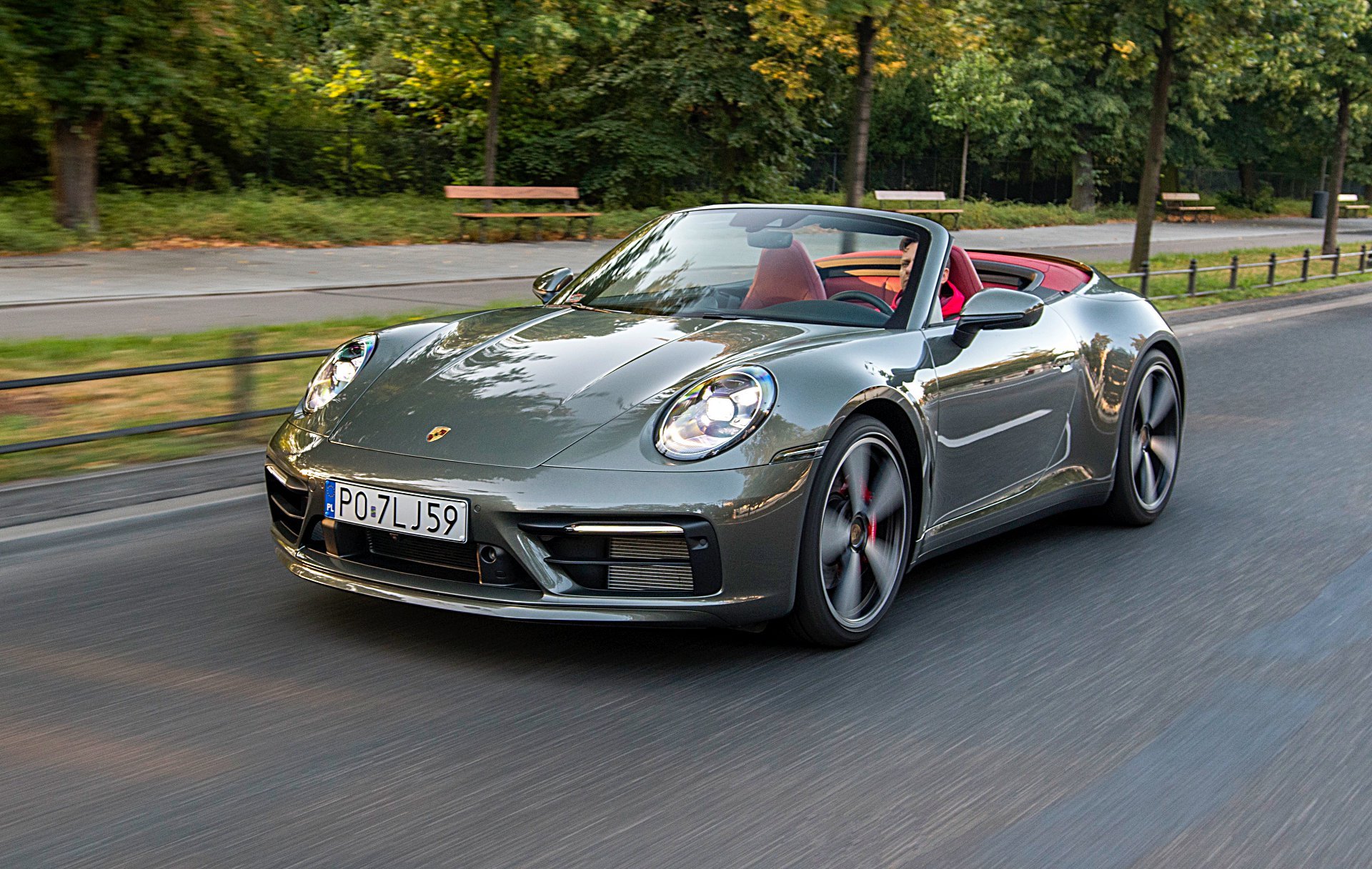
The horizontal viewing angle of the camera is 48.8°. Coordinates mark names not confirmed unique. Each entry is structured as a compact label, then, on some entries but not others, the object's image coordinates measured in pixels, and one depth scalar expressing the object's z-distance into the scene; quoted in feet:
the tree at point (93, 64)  61.00
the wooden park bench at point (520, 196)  78.74
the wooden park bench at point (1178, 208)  157.16
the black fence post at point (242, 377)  25.32
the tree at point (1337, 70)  75.20
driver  17.44
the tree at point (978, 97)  149.18
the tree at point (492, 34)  82.33
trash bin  131.85
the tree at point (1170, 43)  62.23
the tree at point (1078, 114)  151.12
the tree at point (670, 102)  99.19
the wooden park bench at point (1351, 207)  174.40
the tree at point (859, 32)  50.26
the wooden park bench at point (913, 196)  113.50
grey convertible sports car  13.33
